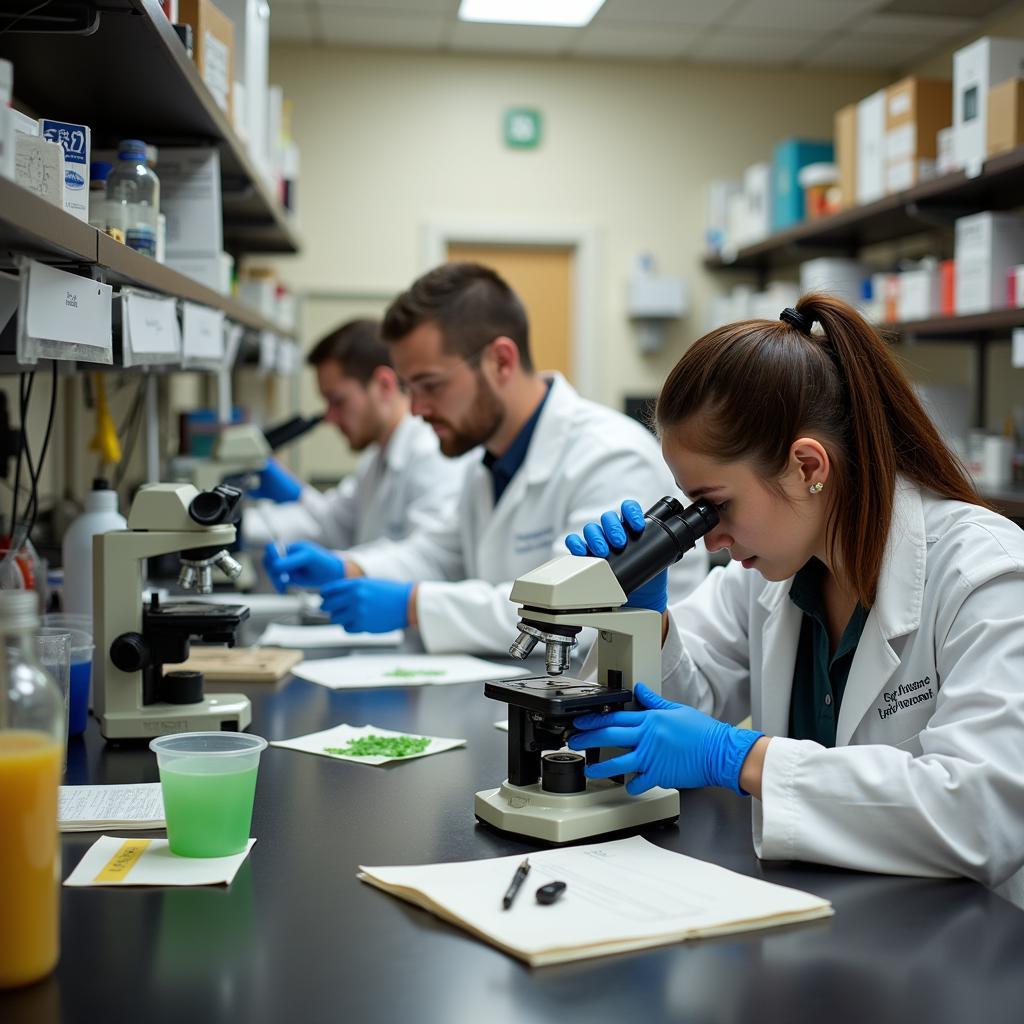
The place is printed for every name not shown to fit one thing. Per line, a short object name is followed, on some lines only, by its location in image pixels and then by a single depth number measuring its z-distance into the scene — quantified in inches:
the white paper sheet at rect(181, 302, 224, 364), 74.7
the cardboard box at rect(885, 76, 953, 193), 158.6
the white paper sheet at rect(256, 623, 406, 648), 93.2
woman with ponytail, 43.3
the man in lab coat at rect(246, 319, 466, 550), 143.3
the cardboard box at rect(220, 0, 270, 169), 105.1
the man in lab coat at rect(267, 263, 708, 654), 98.8
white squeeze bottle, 70.3
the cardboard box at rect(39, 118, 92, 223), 49.9
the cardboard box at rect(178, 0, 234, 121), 81.0
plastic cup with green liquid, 42.6
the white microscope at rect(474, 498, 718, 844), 45.4
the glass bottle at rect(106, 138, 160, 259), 65.5
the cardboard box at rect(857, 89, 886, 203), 167.0
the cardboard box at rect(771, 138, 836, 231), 196.2
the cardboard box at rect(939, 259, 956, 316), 150.9
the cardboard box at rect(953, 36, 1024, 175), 139.0
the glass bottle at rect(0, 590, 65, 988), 31.4
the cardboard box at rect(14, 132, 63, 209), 44.3
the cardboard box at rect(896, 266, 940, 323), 157.6
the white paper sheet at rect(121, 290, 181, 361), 60.9
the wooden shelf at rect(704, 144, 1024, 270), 142.2
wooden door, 225.3
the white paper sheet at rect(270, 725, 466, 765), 58.4
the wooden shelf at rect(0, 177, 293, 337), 38.2
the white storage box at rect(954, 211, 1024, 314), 138.6
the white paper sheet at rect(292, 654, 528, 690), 77.9
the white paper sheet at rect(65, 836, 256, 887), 41.1
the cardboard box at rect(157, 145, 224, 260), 85.5
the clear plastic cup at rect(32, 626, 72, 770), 55.9
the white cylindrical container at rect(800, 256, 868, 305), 183.0
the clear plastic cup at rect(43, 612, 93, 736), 60.6
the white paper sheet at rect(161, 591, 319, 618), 109.3
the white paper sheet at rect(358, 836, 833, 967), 36.0
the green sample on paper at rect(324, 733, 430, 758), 58.7
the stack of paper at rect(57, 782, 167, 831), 46.9
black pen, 38.2
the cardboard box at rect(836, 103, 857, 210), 176.1
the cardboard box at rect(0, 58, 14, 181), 35.8
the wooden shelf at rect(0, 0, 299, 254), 59.1
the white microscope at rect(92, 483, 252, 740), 60.3
